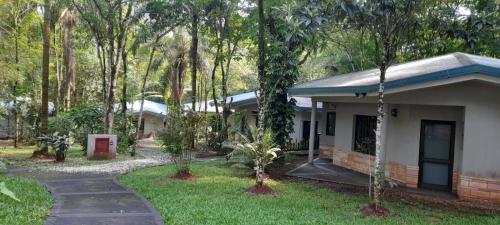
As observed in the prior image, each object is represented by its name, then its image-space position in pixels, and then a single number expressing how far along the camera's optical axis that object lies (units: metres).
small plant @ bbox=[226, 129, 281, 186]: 10.63
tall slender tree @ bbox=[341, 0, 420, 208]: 8.55
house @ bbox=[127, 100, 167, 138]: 33.25
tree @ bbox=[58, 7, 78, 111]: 26.02
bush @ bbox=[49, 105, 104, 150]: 19.41
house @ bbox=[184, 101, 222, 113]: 34.31
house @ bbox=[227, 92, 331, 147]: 22.97
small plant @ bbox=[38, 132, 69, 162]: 15.44
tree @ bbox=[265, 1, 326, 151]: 15.30
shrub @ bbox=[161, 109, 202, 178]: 12.33
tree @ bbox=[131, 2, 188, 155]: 18.96
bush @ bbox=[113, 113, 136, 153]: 20.50
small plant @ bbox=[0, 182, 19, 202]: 2.57
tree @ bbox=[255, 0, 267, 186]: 10.68
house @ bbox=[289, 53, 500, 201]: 10.12
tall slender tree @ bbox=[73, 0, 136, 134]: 17.62
